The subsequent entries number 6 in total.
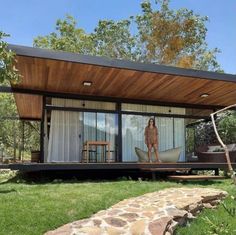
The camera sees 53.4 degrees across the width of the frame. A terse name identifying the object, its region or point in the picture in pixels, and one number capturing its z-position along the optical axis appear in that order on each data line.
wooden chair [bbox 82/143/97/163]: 6.88
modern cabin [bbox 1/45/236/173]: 5.52
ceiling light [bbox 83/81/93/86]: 6.02
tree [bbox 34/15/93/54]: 13.81
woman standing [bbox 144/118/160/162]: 6.77
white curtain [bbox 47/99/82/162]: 6.83
